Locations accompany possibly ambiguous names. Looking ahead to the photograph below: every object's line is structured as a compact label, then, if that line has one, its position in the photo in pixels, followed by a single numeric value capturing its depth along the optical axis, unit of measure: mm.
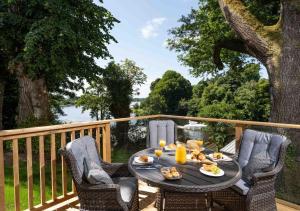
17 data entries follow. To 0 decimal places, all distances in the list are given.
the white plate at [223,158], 1836
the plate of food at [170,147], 2099
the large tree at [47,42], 5307
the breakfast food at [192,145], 1985
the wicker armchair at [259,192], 1699
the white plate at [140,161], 1732
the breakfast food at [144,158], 1741
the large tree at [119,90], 7462
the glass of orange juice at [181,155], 1732
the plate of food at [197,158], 1773
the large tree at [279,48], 3923
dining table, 1365
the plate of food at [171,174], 1435
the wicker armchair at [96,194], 1551
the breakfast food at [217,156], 1849
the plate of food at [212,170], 1511
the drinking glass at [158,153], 1845
